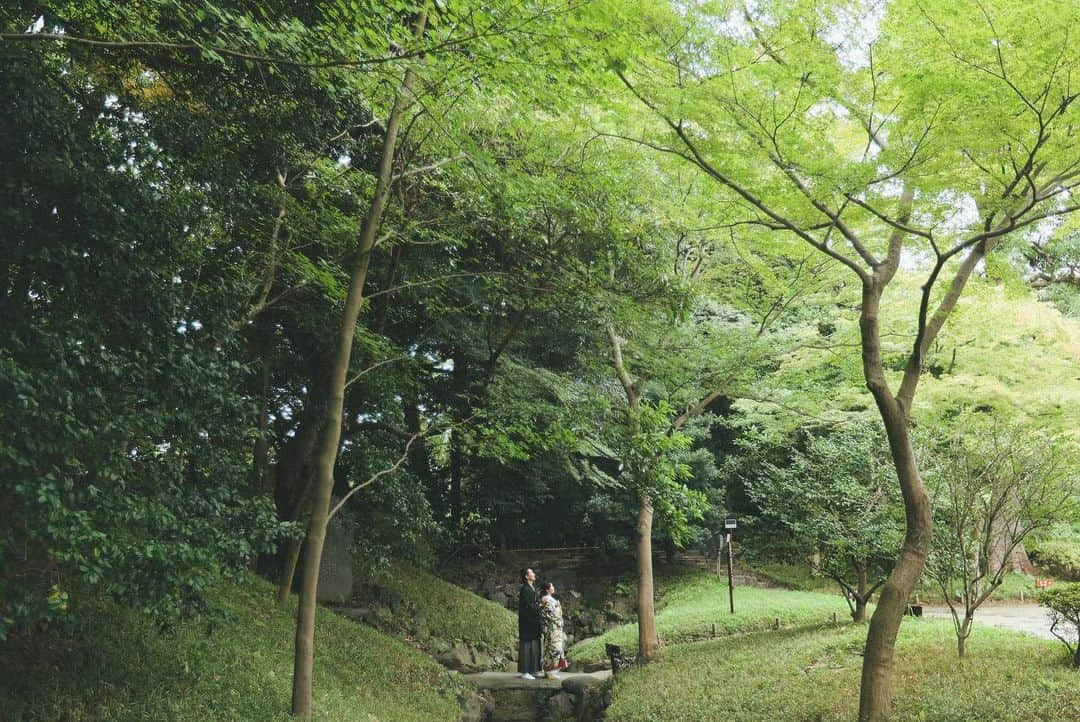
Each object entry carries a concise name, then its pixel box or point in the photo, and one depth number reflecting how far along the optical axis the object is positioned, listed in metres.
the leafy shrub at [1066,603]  6.46
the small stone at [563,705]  9.90
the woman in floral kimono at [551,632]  10.22
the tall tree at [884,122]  5.17
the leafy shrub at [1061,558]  16.70
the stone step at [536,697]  9.95
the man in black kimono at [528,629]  10.16
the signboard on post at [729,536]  14.18
